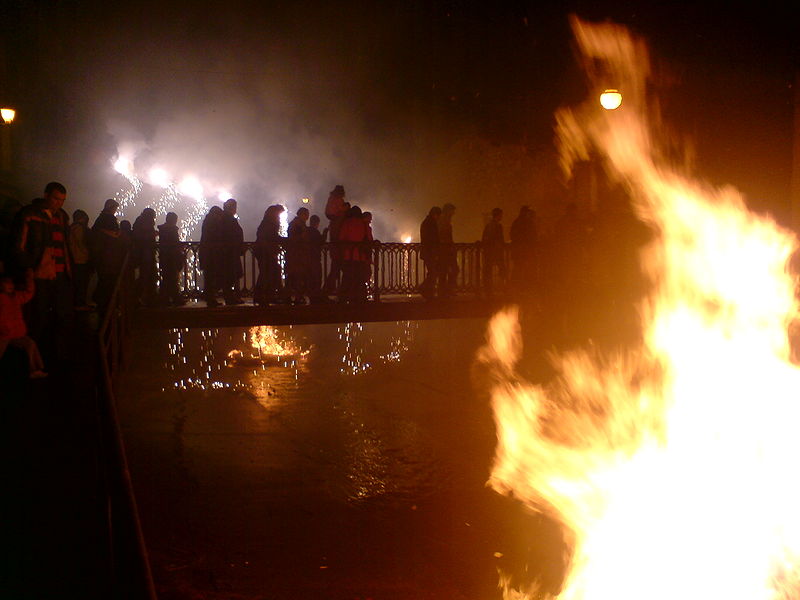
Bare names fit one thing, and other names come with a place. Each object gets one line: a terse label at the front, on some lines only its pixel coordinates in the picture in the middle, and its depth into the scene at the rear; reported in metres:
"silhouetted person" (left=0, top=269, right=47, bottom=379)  8.79
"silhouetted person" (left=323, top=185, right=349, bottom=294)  14.42
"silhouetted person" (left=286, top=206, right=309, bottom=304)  13.62
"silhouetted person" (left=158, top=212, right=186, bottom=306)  13.19
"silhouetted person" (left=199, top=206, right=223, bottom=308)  13.35
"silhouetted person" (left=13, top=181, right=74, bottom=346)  9.16
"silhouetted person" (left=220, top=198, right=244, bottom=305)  13.50
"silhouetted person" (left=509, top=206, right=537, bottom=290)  15.45
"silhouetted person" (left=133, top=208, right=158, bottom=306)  13.16
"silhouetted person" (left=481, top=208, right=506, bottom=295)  15.18
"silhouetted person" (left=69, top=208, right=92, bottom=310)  12.80
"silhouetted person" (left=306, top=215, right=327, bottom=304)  13.77
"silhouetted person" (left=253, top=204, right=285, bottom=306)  13.52
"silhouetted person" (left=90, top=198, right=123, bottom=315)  12.53
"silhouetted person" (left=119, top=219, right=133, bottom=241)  13.09
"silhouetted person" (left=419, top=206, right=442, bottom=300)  14.86
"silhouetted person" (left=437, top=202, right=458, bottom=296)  14.94
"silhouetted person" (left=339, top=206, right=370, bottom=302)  14.09
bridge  12.93
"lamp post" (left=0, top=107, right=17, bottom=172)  25.83
